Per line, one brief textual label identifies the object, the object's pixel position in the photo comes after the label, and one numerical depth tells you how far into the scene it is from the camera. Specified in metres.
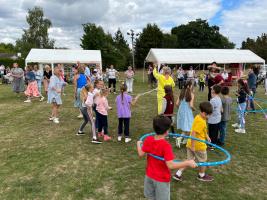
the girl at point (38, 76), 15.10
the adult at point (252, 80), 11.27
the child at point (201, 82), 17.88
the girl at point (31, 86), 13.45
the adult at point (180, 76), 20.75
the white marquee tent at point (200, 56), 23.67
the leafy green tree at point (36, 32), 56.81
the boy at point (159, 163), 2.65
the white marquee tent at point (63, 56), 24.13
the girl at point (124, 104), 6.54
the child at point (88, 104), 6.61
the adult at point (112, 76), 15.92
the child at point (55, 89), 8.55
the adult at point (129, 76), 16.03
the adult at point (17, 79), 14.28
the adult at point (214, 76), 9.48
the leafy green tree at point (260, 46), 50.83
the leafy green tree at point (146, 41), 56.59
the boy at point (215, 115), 5.93
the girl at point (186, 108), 5.94
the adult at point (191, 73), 19.98
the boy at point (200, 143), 4.27
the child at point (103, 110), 6.73
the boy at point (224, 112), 6.39
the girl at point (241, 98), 7.79
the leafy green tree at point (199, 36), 63.88
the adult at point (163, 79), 6.89
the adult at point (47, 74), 12.02
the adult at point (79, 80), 8.71
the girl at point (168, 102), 6.13
